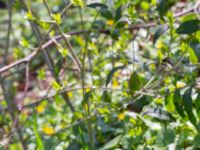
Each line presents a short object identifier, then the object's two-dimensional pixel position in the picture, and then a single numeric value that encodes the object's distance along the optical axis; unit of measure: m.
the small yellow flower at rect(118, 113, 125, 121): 2.47
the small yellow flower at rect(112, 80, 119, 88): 2.88
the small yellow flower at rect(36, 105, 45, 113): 3.32
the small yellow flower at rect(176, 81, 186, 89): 2.27
